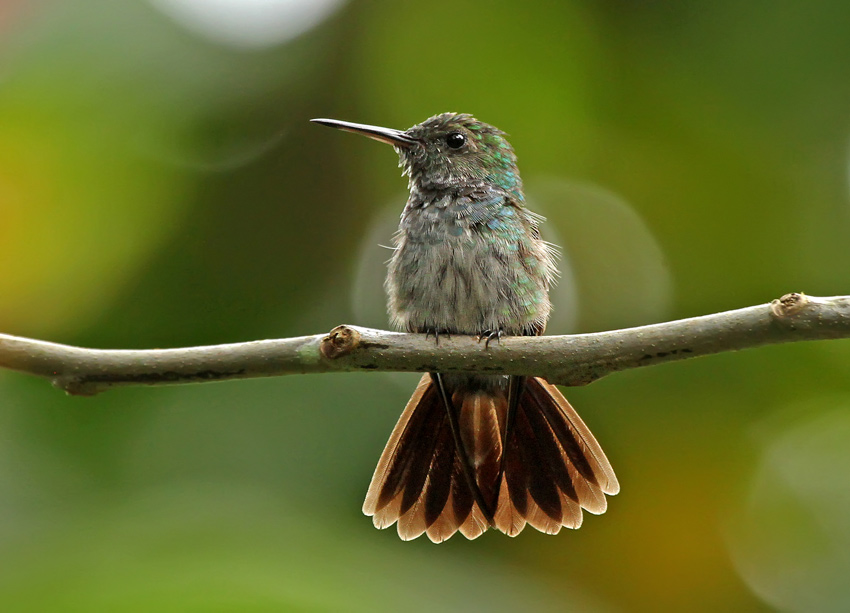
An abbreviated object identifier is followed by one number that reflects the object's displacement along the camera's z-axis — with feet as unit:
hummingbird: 8.14
